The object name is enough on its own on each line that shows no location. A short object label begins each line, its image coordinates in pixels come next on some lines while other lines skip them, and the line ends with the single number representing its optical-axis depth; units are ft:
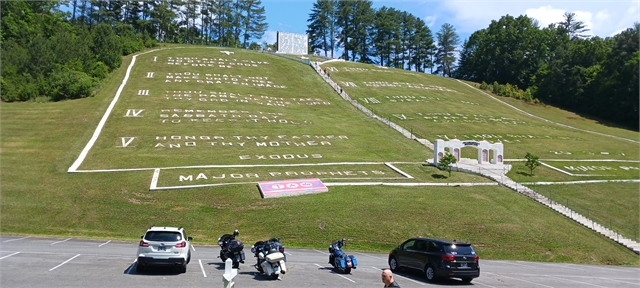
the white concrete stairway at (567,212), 109.40
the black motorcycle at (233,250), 65.46
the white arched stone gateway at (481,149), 163.02
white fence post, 23.94
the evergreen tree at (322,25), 543.80
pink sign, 117.08
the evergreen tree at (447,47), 543.80
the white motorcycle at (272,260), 60.23
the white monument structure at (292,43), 414.82
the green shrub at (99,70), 254.68
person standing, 29.99
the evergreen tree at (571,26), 546.67
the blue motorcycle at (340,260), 66.64
